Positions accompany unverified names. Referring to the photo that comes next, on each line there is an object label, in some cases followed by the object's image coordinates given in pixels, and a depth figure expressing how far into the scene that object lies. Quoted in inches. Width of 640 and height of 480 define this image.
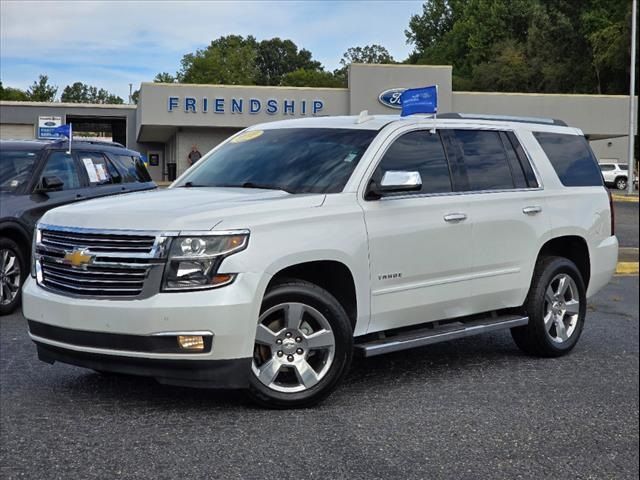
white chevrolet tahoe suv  171.3
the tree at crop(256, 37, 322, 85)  4212.6
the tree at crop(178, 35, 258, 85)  3636.8
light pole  1246.4
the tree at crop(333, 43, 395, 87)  3528.5
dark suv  314.0
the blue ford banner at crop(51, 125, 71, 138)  427.4
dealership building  1560.0
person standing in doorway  1424.7
